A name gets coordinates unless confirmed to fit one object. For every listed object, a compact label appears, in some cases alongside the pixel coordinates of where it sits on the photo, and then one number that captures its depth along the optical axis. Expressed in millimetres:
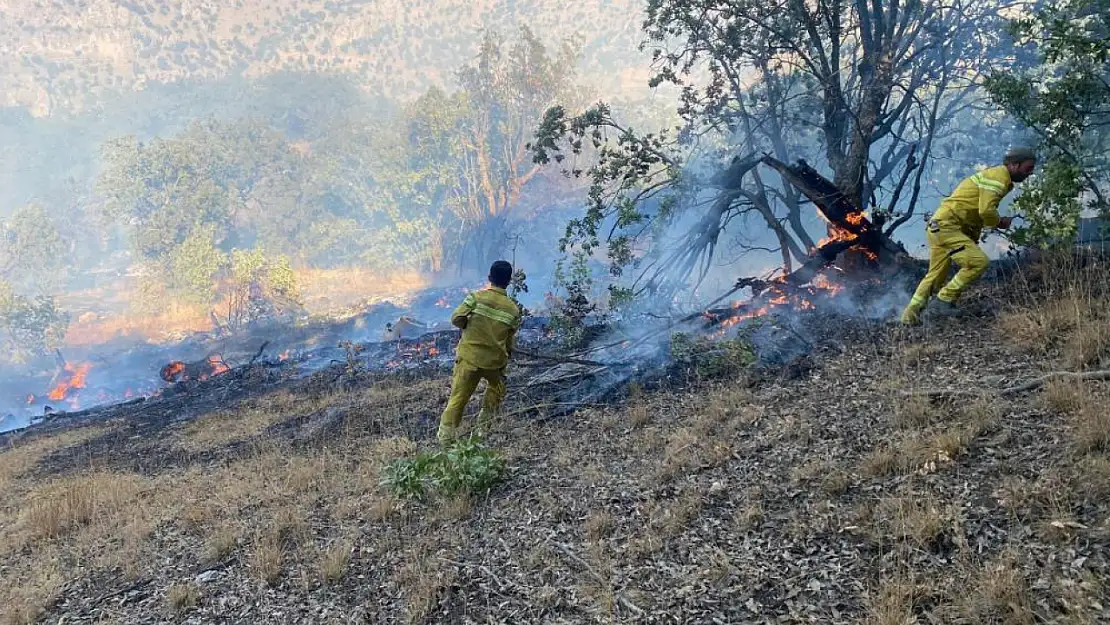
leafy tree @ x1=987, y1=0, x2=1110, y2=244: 5160
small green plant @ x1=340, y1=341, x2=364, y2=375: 12070
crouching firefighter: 5523
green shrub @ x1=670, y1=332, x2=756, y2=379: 6453
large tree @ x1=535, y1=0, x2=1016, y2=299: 8117
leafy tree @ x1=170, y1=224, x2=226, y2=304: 28031
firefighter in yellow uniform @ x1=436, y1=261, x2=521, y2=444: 5832
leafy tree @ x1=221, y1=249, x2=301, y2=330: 26203
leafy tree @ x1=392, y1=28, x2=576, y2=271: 30672
